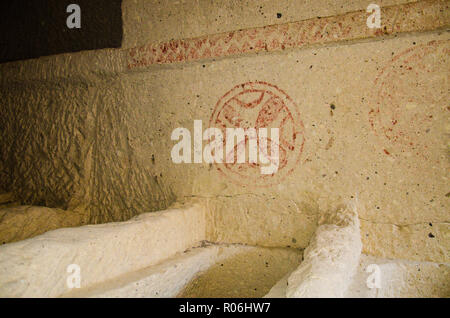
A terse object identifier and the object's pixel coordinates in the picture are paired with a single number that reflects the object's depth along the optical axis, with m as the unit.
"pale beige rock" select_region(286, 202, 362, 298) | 1.17
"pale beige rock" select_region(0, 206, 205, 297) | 1.18
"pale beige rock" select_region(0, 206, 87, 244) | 2.23
